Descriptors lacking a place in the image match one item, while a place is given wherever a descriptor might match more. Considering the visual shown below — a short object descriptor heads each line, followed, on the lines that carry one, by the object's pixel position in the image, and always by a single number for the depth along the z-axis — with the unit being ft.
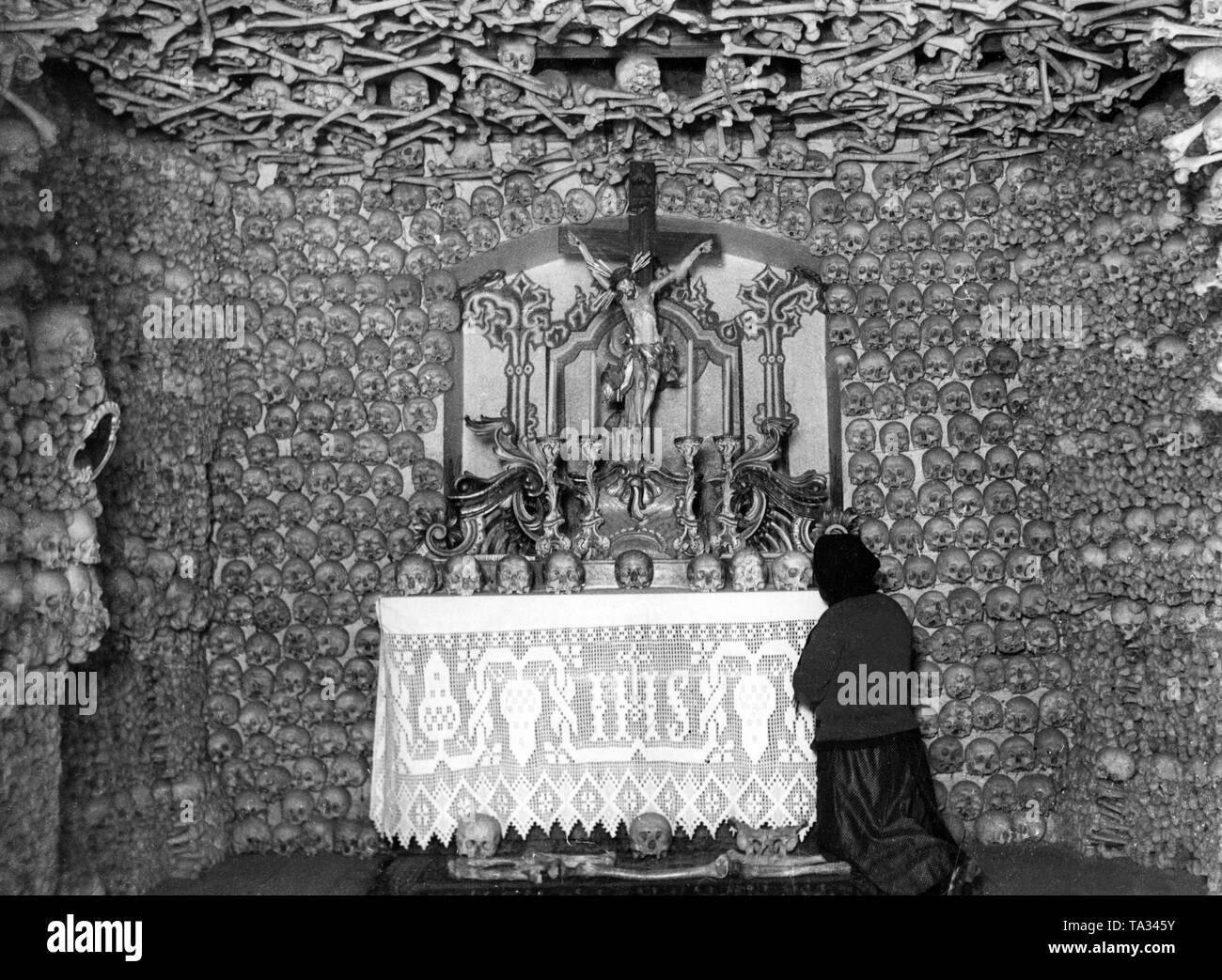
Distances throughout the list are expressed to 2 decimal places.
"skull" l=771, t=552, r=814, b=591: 19.38
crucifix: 21.97
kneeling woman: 16.56
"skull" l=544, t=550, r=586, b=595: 19.45
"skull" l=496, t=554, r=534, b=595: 19.24
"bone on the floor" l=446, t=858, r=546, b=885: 16.96
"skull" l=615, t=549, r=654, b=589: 19.42
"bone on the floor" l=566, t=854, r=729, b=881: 16.87
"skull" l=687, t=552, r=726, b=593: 19.22
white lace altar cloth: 17.79
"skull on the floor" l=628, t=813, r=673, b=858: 17.56
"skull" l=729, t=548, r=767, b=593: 19.24
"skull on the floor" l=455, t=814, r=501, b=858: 17.46
